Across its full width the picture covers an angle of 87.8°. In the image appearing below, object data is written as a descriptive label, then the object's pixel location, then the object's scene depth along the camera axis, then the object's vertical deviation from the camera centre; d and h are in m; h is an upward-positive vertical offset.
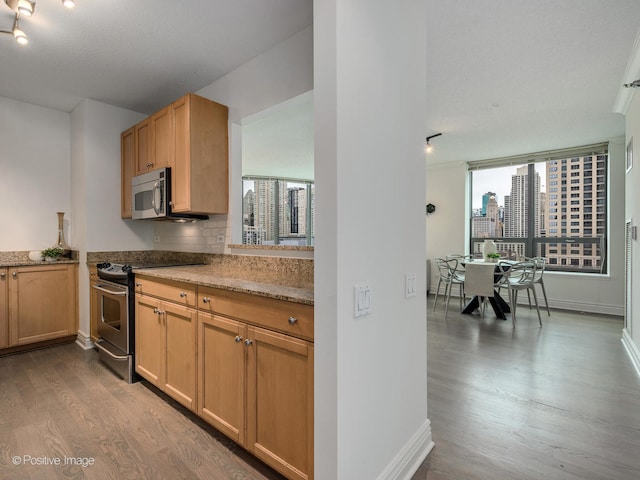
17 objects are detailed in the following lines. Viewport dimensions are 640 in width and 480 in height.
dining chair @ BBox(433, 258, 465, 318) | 5.06 -0.69
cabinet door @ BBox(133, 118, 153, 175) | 3.21 +0.89
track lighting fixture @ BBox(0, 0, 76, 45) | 1.91 +1.35
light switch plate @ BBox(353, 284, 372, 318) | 1.29 -0.26
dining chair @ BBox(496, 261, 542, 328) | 4.49 -0.62
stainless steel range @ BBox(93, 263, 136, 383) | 2.63 -0.69
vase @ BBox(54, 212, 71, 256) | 3.72 -0.01
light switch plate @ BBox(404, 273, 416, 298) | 1.68 -0.25
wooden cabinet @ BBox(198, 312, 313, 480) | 1.42 -0.75
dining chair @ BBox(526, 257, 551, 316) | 4.69 -0.42
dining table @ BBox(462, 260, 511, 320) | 4.55 -0.63
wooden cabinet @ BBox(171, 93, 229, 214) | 2.74 +0.68
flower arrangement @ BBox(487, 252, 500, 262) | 5.03 -0.33
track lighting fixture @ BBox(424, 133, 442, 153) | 4.67 +1.40
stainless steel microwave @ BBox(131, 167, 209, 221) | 2.94 +0.37
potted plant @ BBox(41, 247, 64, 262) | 3.55 -0.18
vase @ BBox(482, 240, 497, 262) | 5.17 -0.20
